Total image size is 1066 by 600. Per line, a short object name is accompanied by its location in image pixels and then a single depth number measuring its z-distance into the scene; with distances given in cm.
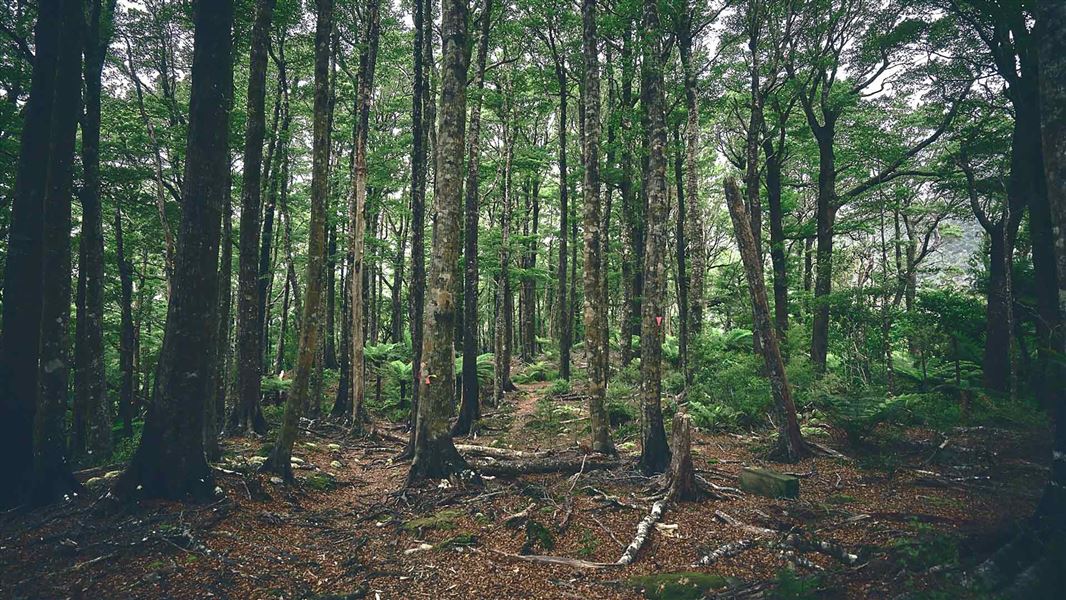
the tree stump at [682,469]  655
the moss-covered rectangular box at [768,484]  642
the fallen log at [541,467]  819
